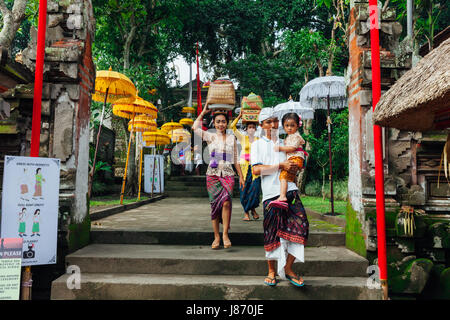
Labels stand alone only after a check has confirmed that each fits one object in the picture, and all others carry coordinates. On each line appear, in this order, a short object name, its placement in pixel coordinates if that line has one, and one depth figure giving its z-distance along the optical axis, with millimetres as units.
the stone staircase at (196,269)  3203
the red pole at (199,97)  17411
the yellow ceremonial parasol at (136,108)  7884
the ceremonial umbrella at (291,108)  7637
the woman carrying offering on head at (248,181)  5430
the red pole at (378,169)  3268
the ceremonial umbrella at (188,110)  18000
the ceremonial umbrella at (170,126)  14570
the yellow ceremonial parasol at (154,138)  9984
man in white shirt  3086
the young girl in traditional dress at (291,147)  3182
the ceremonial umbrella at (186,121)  16828
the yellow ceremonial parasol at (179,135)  14305
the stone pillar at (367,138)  3723
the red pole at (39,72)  3184
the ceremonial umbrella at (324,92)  6383
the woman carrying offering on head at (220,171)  4055
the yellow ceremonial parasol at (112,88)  6355
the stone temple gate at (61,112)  3752
